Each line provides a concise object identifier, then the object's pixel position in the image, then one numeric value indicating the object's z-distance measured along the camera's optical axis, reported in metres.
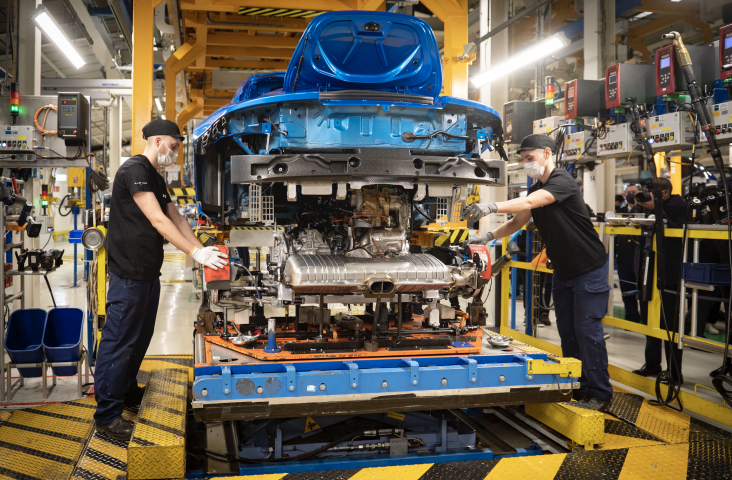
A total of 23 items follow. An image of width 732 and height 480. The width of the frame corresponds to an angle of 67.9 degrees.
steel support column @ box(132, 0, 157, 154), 4.80
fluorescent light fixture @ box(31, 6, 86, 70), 5.77
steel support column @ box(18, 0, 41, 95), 5.99
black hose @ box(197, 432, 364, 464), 2.70
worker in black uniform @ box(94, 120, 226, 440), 2.94
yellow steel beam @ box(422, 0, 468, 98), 5.71
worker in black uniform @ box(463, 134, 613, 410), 3.37
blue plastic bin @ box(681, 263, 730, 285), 3.44
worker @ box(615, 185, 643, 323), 6.37
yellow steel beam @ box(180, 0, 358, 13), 5.50
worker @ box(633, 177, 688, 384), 3.85
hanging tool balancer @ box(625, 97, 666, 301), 3.80
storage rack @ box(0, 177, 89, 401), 3.59
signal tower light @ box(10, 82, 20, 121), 4.37
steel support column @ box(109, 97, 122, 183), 14.36
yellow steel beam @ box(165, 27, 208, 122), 7.50
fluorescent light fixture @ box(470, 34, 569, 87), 5.62
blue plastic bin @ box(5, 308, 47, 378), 3.99
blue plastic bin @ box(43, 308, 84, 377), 3.96
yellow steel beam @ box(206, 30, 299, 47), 7.91
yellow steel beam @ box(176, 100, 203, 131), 11.45
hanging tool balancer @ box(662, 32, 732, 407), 3.23
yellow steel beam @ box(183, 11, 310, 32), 7.21
